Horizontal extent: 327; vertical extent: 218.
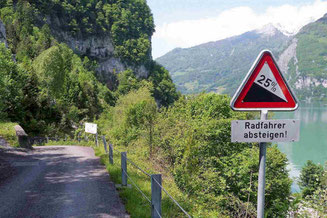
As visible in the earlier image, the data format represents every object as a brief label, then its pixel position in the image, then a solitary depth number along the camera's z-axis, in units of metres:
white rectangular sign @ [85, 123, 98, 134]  19.78
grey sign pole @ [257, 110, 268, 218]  2.65
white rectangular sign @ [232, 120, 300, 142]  2.71
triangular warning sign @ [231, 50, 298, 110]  2.73
